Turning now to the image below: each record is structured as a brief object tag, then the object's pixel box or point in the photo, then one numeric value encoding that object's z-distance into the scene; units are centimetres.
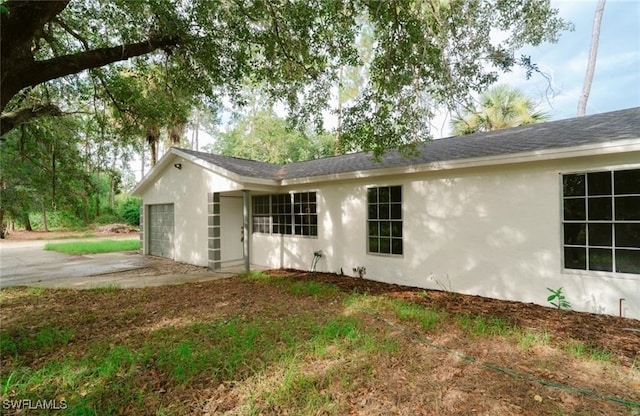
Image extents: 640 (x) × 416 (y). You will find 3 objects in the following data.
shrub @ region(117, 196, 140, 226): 2667
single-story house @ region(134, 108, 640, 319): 481
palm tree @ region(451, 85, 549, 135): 1198
